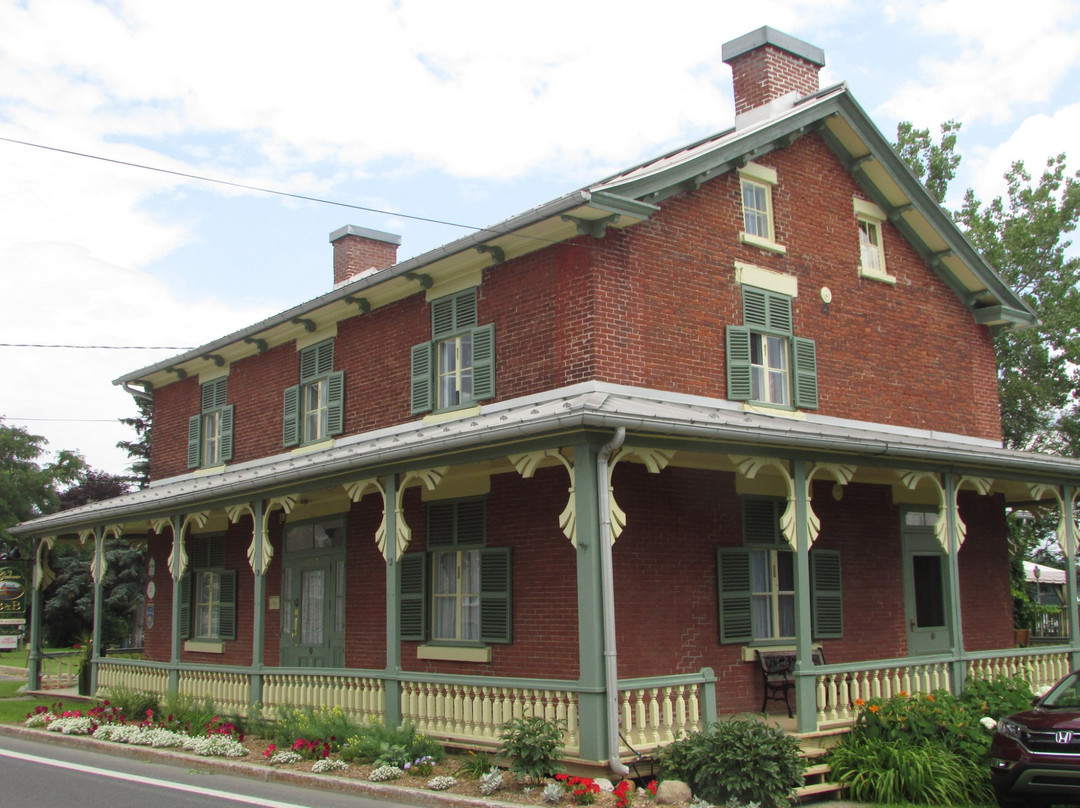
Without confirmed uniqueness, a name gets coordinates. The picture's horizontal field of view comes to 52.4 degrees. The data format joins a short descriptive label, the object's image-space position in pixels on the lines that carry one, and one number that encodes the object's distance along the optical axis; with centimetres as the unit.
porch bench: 1327
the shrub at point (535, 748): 990
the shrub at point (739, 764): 949
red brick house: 1159
